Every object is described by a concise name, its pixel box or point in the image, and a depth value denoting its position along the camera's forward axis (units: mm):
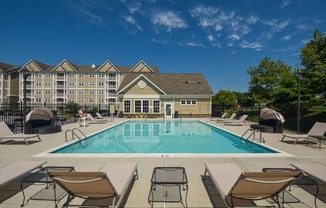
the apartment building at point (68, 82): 63625
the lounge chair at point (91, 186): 3045
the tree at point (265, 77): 34594
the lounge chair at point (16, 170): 3961
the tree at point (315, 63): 17375
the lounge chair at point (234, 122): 18391
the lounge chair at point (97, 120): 20125
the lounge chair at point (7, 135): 9602
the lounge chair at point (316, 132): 9580
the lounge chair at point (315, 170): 4207
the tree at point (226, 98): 59050
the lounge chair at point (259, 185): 3051
